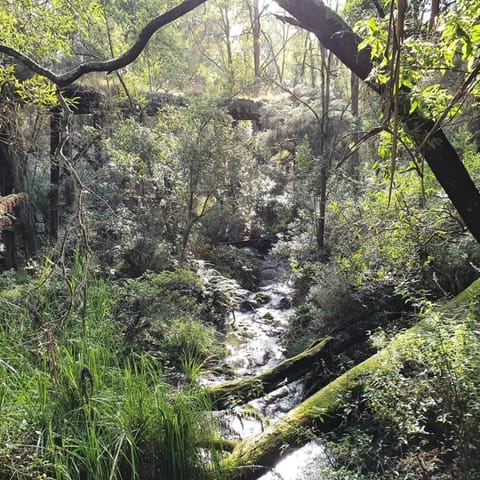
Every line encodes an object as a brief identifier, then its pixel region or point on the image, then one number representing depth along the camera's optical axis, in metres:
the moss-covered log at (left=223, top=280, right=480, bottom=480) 2.65
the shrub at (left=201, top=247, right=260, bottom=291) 9.93
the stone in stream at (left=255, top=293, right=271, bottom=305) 8.69
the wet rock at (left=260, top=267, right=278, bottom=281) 10.41
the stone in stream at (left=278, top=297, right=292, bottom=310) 8.21
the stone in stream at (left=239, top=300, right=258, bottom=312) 8.24
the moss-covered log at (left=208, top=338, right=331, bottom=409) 3.61
